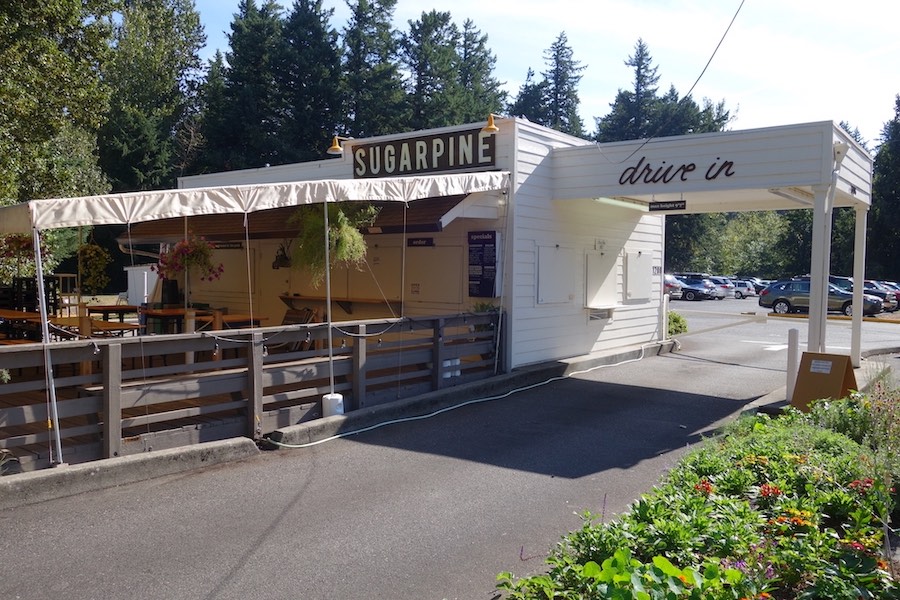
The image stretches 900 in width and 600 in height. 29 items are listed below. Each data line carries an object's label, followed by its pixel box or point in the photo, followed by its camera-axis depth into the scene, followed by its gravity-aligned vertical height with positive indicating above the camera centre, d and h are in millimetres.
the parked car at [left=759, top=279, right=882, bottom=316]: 29000 -1768
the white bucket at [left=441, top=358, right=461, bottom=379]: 10102 -1569
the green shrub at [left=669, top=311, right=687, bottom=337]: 17739 -1711
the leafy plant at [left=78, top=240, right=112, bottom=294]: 10797 -194
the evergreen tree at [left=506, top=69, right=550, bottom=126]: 62219 +12433
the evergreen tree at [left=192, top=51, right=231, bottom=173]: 39469 +6536
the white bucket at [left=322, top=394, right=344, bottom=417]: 8203 -1682
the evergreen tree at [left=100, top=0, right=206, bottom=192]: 39281 +9766
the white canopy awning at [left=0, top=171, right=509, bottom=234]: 5902 +478
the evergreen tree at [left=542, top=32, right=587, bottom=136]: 63000 +13952
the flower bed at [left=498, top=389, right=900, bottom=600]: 3391 -1519
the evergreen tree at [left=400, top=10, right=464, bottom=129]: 42656 +10705
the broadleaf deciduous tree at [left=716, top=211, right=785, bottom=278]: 58125 +747
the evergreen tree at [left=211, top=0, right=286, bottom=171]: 39125 +7779
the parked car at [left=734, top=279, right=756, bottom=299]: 45562 -2190
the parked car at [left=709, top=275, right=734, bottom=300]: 42625 -1952
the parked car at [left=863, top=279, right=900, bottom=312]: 32625 -1687
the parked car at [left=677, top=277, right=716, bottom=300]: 41500 -2048
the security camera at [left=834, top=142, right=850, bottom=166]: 9986 +1391
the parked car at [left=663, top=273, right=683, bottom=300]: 40247 -1771
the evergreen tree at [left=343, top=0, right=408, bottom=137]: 40750 +9104
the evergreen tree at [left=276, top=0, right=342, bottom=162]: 39531 +9030
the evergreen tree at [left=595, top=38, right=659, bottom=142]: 56781 +10379
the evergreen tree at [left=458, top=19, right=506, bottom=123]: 49812 +13075
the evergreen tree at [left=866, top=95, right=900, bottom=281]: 41344 +2422
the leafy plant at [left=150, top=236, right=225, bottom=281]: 10977 -103
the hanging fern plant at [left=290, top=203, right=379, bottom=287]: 9719 +205
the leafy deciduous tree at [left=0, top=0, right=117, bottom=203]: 10320 +2471
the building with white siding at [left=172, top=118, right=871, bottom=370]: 10234 +698
